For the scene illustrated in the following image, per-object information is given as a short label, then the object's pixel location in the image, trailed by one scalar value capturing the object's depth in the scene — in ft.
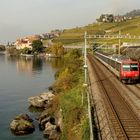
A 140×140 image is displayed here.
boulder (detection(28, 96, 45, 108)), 128.57
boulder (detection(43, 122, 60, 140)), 86.32
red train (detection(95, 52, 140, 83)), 110.50
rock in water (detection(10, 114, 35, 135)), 94.14
